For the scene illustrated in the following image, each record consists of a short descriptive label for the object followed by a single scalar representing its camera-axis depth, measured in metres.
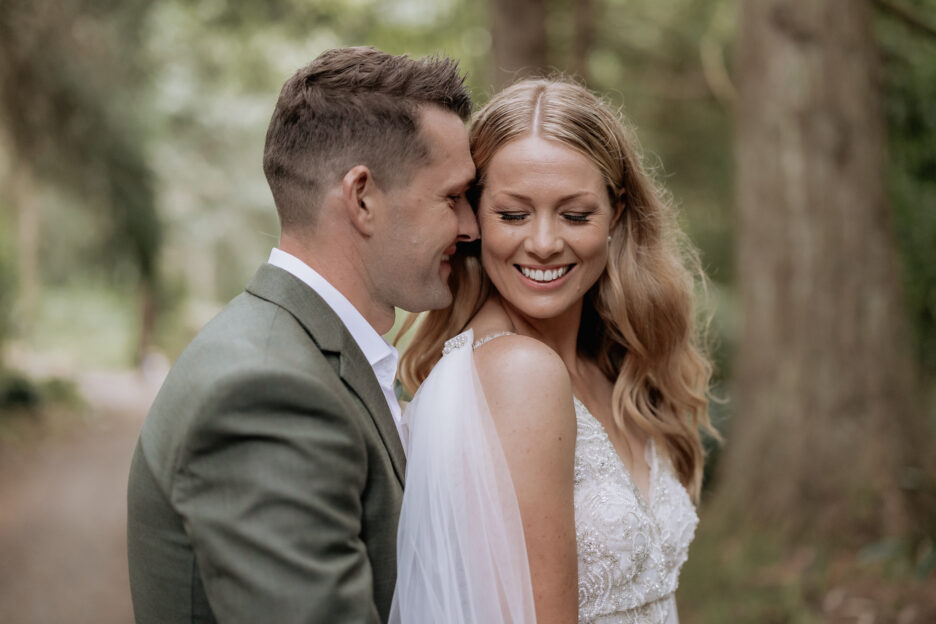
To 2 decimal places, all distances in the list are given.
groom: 1.62
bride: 2.04
